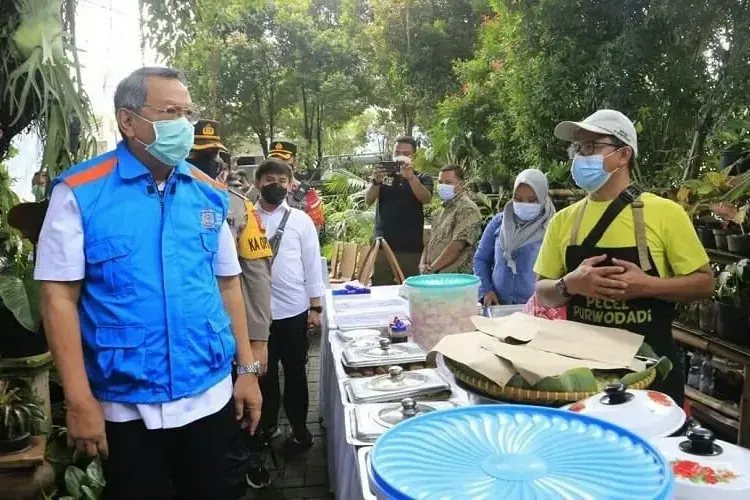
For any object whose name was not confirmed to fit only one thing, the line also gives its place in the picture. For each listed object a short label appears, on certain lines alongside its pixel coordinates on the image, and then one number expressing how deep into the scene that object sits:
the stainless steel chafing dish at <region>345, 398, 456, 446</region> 1.53
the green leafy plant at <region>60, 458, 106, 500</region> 2.46
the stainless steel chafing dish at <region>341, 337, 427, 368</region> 2.16
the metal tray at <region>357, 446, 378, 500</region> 1.28
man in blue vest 1.61
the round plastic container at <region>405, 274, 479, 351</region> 2.30
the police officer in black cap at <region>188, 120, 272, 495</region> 2.82
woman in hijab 3.41
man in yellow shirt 1.83
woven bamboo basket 1.34
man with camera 4.91
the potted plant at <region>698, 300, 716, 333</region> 3.24
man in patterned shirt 4.29
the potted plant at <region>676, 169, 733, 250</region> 3.31
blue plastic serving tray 0.83
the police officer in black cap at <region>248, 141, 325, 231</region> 4.50
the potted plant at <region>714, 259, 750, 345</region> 2.98
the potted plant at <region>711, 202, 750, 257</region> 2.99
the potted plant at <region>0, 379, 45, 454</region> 2.43
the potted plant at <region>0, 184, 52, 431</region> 2.53
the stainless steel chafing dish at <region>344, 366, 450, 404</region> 1.78
